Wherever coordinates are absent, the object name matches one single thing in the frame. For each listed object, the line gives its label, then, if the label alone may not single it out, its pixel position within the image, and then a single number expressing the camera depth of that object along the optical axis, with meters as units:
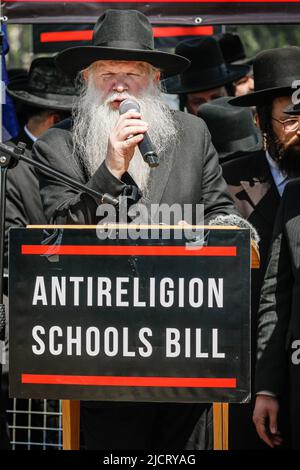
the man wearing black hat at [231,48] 13.42
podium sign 5.90
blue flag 9.88
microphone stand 6.17
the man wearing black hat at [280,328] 6.74
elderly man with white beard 6.83
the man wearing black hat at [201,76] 11.70
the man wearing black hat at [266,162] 8.06
